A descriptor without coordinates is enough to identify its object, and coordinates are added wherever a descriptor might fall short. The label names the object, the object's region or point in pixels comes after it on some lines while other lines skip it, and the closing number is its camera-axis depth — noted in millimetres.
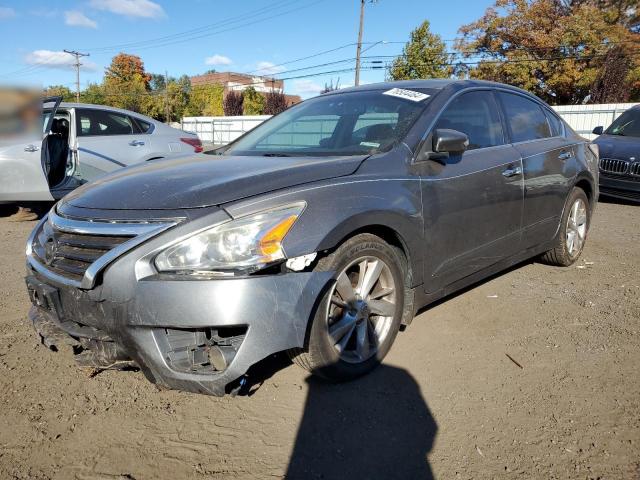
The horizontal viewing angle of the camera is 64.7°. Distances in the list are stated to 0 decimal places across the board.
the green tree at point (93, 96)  57594
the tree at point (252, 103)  52625
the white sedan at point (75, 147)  6359
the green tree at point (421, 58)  33250
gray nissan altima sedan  2223
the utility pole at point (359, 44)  33938
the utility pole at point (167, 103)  54938
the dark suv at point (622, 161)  8656
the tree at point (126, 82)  58844
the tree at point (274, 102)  45200
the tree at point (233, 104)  49656
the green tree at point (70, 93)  54919
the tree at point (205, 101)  58781
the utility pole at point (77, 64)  60538
